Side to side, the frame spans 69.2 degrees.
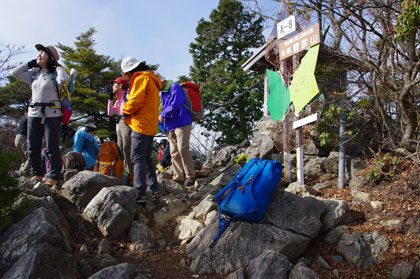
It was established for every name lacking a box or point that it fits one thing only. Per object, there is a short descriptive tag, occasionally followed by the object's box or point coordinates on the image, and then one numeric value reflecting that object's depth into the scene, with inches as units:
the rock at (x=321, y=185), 223.6
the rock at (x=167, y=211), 175.9
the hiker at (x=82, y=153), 253.4
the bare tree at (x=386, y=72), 190.5
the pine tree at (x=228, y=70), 653.9
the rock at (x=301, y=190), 201.3
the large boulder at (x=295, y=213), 150.1
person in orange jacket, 175.9
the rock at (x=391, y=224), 160.1
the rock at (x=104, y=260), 128.9
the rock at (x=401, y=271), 128.5
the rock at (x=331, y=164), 247.9
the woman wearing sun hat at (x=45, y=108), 174.9
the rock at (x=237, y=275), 122.2
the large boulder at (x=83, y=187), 169.3
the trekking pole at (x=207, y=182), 208.7
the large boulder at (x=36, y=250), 105.5
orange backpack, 231.5
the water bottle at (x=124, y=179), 213.0
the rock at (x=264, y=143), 292.2
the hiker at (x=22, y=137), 222.7
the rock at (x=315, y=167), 250.5
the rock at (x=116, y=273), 110.7
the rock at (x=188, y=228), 161.5
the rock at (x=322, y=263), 137.7
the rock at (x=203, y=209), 175.8
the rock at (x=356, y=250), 139.6
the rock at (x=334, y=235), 153.2
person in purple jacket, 226.7
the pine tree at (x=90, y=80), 755.4
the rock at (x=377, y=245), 142.1
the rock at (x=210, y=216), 166.2
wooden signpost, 191.5
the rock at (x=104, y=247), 138.6
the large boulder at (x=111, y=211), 151.7
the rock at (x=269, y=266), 119.3
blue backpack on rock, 144.9
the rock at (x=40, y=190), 153.8
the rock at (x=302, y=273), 118.4
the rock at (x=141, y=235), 150.3
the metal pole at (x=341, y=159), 221.6
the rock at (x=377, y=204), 180.8
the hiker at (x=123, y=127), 196.7
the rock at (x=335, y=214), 161.2
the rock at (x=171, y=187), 221.0
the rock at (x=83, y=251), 133.5
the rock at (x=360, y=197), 193.6
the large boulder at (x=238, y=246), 134.3
